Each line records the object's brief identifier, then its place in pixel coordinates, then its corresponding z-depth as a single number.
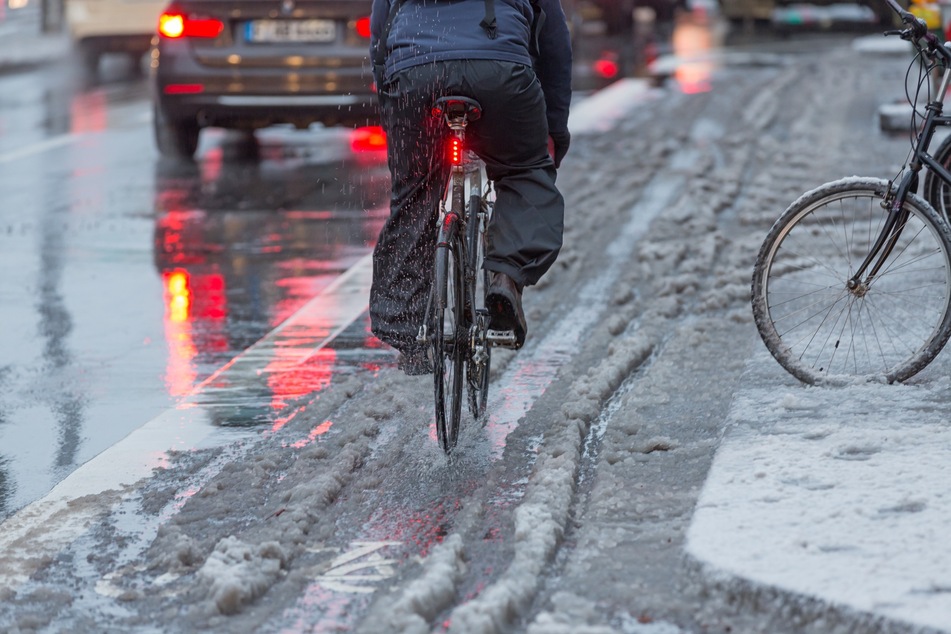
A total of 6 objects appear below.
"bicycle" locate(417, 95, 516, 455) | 8.94
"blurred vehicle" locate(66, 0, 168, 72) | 42.37
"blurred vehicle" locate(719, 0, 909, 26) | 56.25
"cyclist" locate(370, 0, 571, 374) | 8.91
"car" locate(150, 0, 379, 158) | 23.48
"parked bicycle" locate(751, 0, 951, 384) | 10.09
